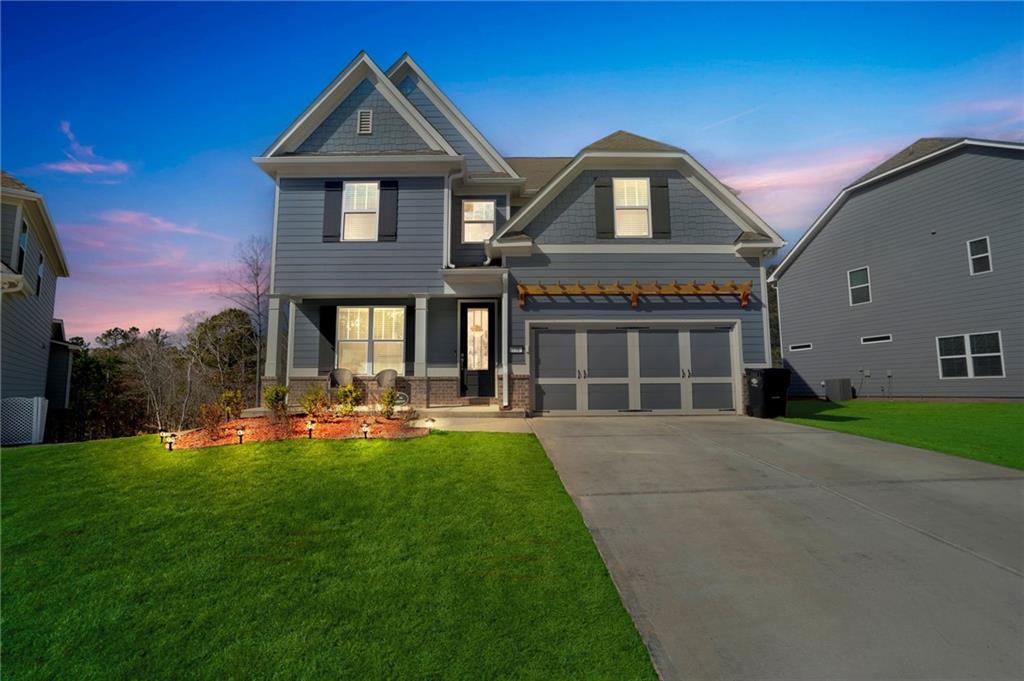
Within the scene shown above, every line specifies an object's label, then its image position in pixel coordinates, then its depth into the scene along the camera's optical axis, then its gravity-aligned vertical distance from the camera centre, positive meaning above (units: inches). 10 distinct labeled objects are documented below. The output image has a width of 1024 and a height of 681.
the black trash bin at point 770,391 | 434.0 -11.0
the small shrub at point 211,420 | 311.9 -25.9
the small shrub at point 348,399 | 373.7 -15.0
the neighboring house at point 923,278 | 559.5 +141.4
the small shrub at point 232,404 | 369.7 -17.8
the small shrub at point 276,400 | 355.9 -14.5
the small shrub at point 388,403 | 366.0 -17.5
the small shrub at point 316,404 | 361.7 -18.4
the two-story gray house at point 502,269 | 461.1 +115.1
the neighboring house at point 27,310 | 411.8 +84.7
